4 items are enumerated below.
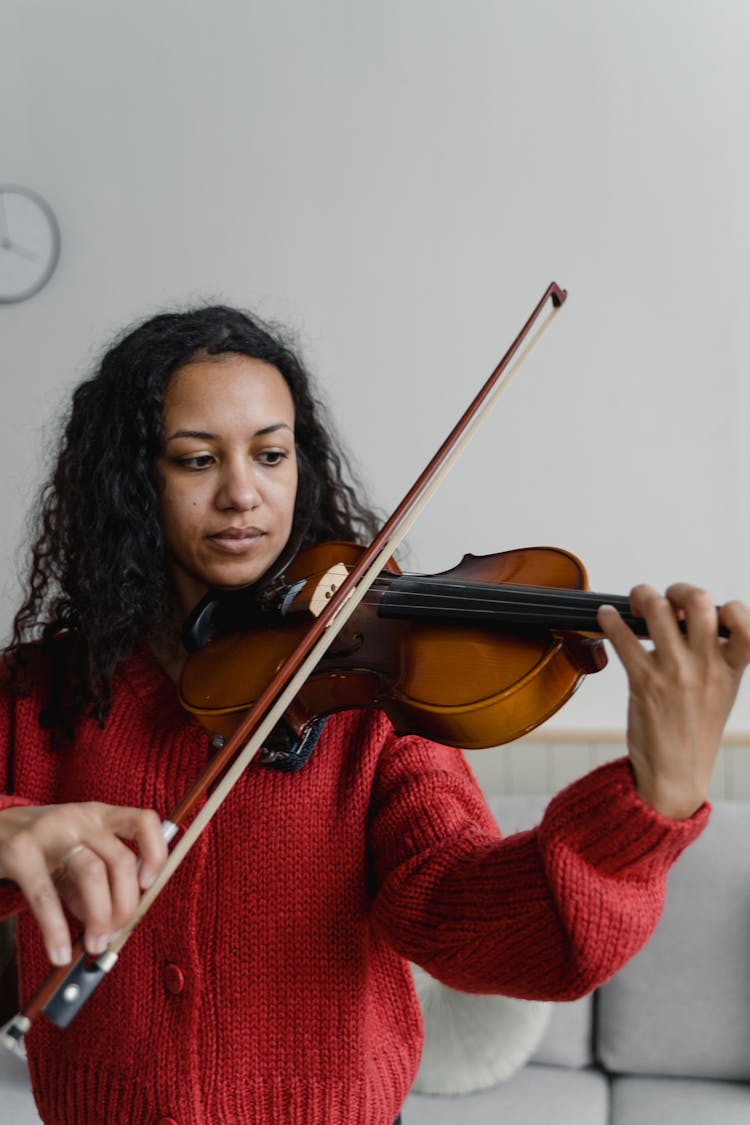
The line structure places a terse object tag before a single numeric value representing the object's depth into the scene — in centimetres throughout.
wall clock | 252
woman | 79
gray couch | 192
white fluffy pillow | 192
